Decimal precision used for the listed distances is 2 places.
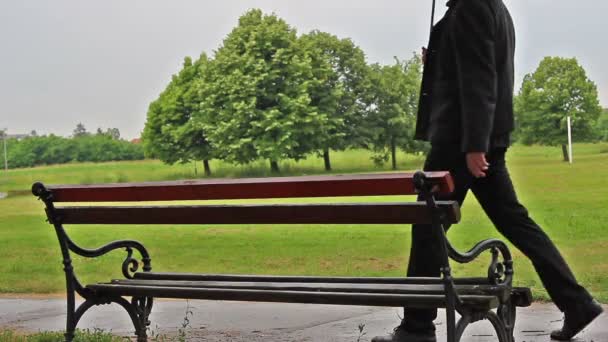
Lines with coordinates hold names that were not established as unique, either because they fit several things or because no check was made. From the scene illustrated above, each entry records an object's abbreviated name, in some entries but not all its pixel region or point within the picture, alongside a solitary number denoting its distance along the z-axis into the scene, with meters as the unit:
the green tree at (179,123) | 36.56
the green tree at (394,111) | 34.66
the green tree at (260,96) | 37.41
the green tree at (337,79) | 41.59
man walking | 3.19
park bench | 2.71
